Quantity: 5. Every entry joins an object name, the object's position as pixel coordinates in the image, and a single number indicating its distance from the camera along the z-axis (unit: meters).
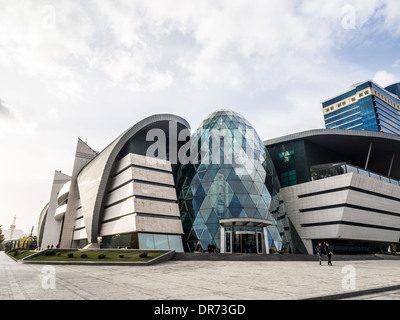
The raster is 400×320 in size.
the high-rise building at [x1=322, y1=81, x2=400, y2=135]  116.25
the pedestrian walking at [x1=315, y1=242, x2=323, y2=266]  22.58
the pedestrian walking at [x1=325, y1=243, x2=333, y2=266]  22.06
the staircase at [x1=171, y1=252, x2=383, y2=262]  25.39
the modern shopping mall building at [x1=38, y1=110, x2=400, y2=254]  35.53
